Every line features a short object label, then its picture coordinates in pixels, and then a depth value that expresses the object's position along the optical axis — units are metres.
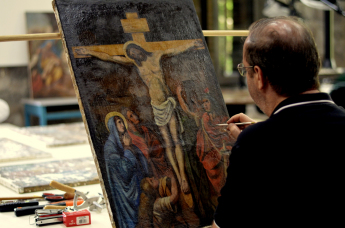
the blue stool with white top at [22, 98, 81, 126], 5.20
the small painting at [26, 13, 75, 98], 5.50
